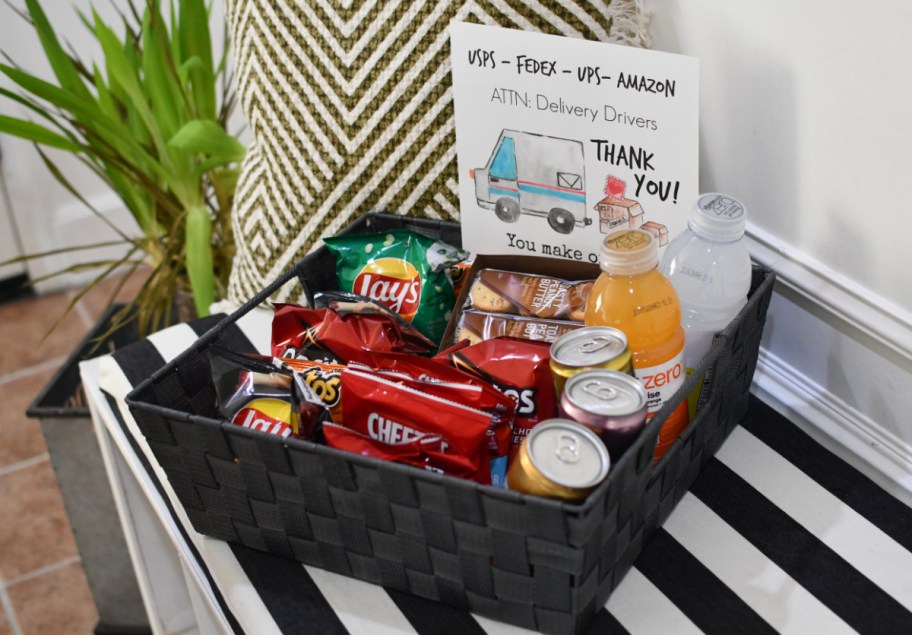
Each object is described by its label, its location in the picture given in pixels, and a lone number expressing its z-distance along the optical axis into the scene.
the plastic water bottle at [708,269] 0.75
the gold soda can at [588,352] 0.66
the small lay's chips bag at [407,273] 0.91
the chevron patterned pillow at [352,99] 0.90
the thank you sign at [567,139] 0.81
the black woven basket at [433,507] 0.63
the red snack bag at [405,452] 0.69
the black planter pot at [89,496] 1.35
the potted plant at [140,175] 1.24
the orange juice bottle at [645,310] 0.71
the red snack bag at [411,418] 0.69
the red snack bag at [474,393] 0.72
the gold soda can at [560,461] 0.61
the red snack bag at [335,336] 0.82
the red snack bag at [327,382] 0.76
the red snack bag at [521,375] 0.75
